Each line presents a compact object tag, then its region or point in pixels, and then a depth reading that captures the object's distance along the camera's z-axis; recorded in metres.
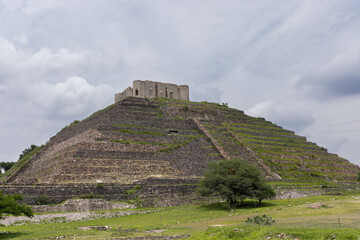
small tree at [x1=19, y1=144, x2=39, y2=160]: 83.38
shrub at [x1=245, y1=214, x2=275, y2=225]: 22.29
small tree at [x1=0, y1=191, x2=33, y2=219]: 26.43
